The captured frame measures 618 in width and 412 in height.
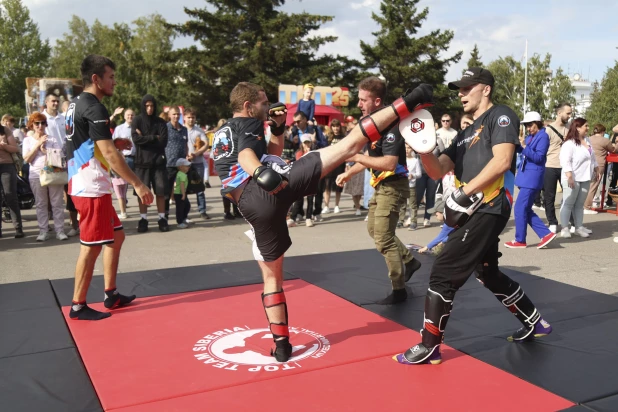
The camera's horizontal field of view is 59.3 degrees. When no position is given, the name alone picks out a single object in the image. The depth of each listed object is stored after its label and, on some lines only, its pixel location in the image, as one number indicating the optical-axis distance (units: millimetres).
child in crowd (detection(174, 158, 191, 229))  9508
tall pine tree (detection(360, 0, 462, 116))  35656
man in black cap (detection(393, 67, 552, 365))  3240
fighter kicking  3127
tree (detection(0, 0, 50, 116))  44750
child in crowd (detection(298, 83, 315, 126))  11273
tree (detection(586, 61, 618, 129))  27469
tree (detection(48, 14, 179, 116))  39494
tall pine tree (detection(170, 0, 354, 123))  31625
